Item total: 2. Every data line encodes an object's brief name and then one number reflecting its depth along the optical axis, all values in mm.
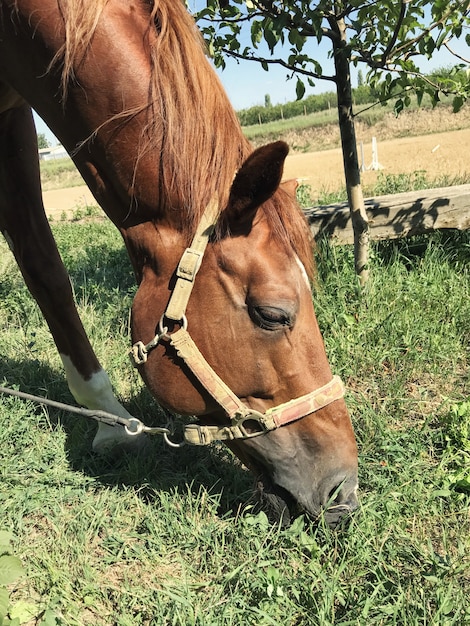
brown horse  1438
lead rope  1769
